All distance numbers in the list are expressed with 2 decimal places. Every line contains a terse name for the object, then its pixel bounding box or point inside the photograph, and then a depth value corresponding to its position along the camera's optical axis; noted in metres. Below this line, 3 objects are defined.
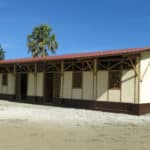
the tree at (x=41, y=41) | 31.98
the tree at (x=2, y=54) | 40.49
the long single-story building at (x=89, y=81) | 12.25
